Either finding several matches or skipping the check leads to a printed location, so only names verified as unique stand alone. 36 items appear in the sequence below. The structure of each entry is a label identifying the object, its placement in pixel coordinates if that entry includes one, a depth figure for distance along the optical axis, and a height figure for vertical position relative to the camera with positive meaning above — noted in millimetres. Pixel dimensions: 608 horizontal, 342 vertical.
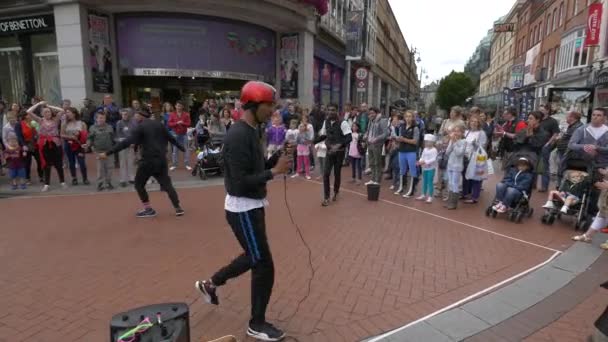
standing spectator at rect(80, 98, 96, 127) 12836 +69
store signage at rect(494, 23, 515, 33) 54031 +12892
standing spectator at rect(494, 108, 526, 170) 9539 -243
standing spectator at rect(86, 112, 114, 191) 8648 -547
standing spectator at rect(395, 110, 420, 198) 8617 -643
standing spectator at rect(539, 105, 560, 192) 8766 -504
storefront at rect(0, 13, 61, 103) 16891 +2552
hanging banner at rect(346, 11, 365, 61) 20719 +4331
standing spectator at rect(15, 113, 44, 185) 9133 -577
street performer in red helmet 2902 -559
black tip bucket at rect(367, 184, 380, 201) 8241 -1550
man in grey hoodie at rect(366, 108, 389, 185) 9352 -526
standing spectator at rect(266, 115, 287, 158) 10875 -473
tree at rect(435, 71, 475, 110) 87125 +6412
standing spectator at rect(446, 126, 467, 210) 7750 -906
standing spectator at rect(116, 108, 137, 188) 9188 -912
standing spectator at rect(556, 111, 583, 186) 8242 -206
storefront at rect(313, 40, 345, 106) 24714 +2998
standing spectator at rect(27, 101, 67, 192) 8922 -714
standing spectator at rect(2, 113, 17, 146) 8858 -311
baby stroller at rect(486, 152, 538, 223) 6863 -1531
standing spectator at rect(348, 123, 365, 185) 10008 -903
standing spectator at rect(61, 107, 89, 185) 9109 -541
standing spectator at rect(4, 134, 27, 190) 8797 -1058
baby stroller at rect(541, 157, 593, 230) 6371 -1175
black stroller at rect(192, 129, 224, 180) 10353 -1188
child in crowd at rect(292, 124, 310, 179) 10641 -902
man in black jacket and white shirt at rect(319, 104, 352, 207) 7824 -523
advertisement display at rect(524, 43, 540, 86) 40781 +6035
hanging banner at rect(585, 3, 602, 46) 22094 +5326
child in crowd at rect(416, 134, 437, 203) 8117 -957
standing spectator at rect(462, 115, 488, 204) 7965 -673
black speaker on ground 2338 -1276
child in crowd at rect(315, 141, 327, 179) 10314 -969
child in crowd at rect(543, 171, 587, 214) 6461 -1200
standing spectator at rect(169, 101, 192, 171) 11695 -269
